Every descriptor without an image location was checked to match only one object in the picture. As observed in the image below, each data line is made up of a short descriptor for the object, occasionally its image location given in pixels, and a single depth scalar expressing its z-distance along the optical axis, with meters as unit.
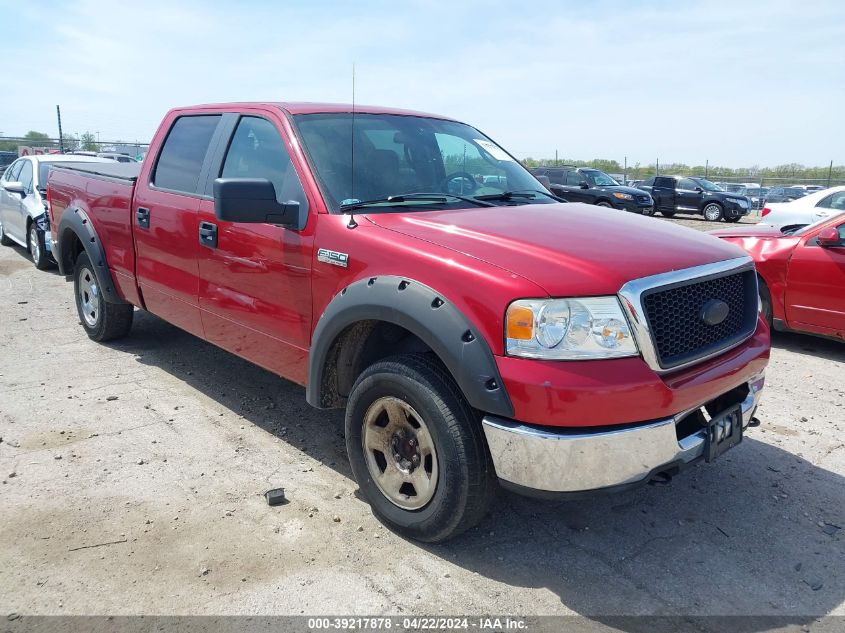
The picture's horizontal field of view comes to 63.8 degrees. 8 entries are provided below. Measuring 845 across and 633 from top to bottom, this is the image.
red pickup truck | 2.58
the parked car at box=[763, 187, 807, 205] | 27.80
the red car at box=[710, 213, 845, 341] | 5.99
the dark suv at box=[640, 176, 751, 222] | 22.36
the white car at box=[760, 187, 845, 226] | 11.32
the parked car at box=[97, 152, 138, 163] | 14.96
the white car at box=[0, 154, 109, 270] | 9.76
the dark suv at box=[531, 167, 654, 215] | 19.88
